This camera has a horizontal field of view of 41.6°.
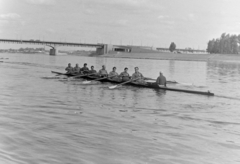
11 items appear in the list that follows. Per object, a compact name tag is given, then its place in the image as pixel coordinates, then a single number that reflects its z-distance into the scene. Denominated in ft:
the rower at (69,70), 113.72
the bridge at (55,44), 546.26
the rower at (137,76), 83.30
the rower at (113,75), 91.84
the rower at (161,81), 77.20
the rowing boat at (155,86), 70.13
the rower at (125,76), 87.58
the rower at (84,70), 106.83
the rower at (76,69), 112.95
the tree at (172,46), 635.25
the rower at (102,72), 97.17
